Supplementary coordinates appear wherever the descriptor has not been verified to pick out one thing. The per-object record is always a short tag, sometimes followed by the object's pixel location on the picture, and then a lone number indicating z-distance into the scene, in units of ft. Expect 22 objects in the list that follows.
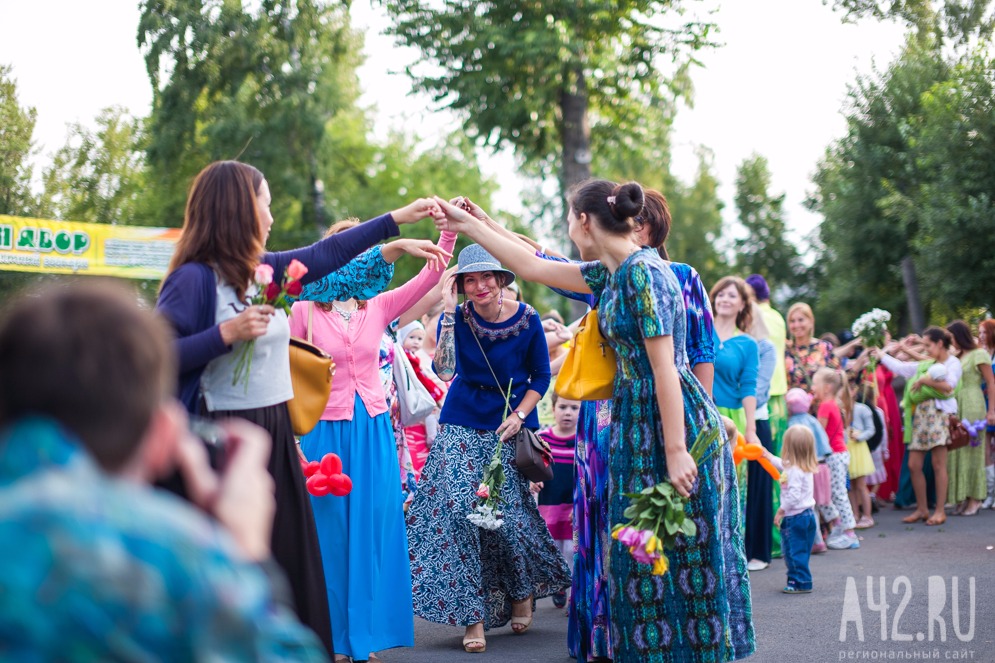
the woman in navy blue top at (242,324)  12.37
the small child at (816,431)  34.60
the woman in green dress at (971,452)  42.75
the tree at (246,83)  91.15
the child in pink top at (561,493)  26.00
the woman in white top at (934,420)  41.24
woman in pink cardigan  18.79
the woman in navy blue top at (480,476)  21.50
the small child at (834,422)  36.24
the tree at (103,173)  94.43
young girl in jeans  26.45
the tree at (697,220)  201.67
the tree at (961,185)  71.51
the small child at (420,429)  29.22
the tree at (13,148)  87.15
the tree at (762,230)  161.38
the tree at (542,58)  61.93
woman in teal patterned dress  14.06
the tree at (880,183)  85.30
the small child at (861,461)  41.09
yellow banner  71.82
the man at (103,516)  5.03
